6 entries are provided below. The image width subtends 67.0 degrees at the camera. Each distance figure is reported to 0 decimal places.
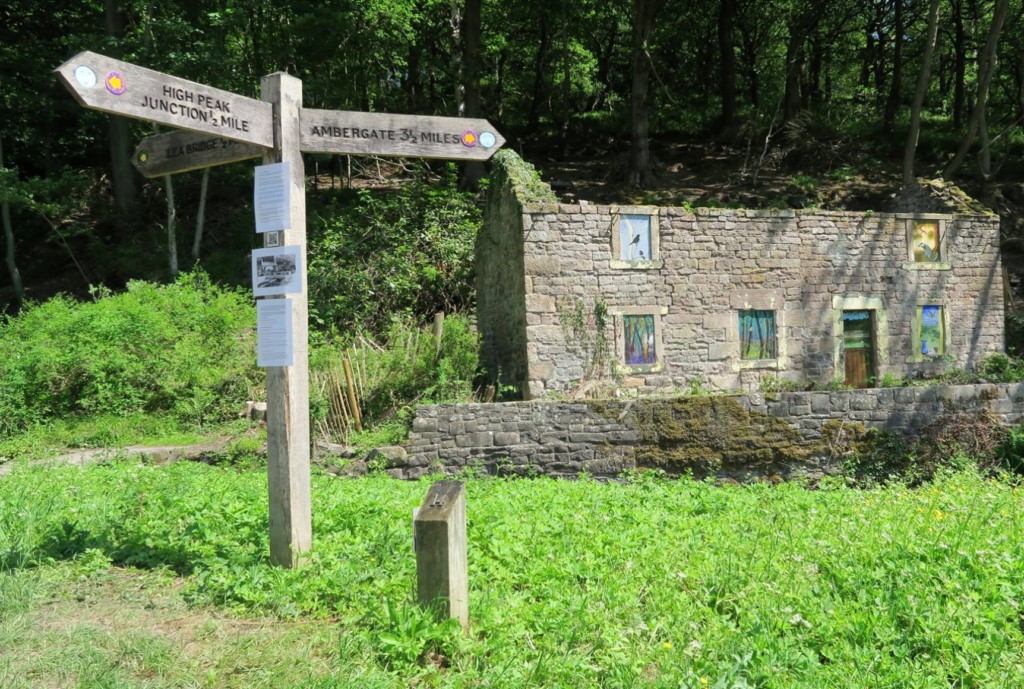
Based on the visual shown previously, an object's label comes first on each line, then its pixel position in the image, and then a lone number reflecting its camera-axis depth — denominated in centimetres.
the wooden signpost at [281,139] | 449
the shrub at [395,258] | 1703
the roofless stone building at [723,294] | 1323
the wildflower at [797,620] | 448
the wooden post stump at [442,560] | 394
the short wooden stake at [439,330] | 1330
